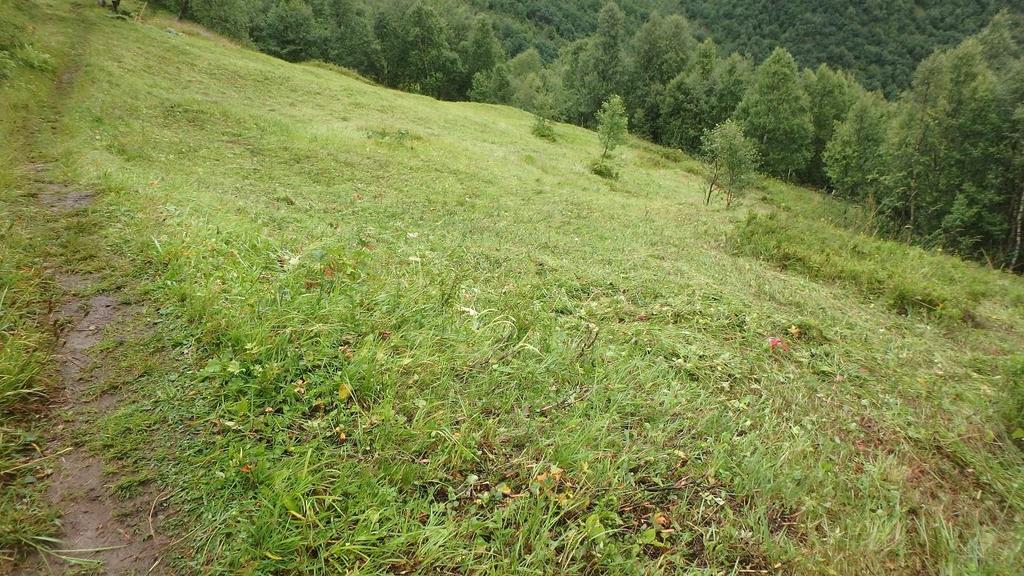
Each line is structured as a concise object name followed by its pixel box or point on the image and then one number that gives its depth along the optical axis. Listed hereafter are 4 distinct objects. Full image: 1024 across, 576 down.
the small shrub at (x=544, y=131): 36.40
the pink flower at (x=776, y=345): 6.44
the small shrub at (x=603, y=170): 26.79
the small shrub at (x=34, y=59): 16.27
